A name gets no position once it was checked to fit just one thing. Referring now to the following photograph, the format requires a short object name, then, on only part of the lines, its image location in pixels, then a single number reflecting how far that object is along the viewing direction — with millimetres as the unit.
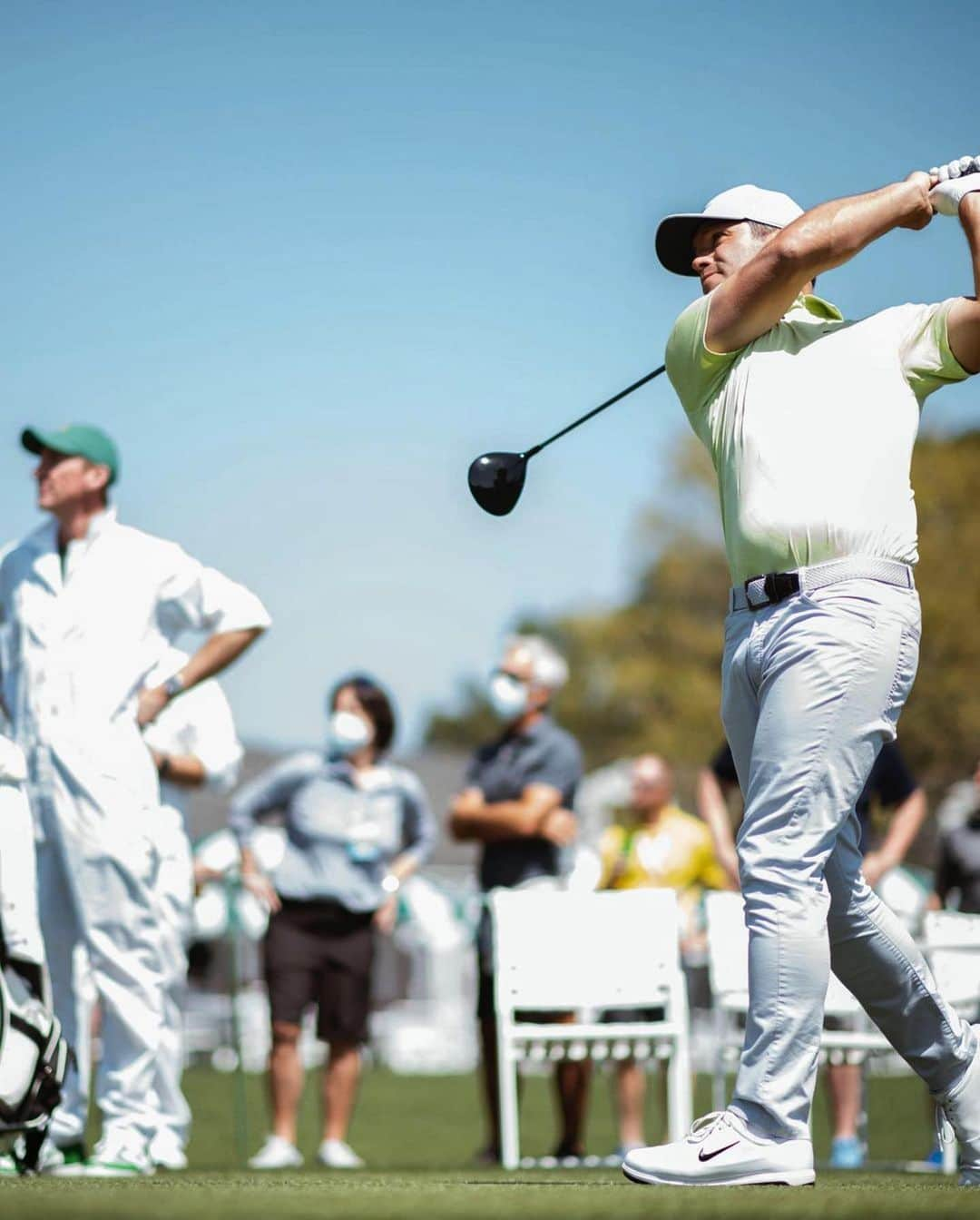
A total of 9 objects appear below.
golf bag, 10797
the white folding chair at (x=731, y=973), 16266
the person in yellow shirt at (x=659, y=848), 20750
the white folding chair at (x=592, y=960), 16375
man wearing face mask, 18156
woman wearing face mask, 18484
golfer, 9203
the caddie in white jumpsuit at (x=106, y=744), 13281
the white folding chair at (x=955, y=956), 17078
